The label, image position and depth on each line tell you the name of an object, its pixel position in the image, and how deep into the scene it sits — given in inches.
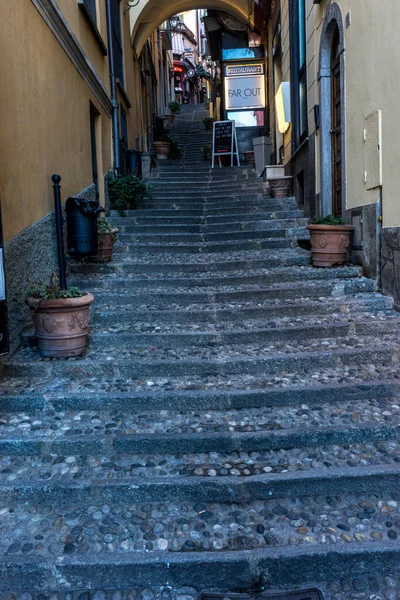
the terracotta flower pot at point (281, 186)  326.0
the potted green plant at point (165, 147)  519.5
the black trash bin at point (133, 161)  383.2
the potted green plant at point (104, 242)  228.5
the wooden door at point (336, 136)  239.6
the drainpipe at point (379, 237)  182.1
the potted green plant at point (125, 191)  308.0
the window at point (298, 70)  302.2
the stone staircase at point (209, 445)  81.0
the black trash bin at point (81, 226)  210.5
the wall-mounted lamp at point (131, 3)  426.6
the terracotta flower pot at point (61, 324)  139.8
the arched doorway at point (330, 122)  239.3
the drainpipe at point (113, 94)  332.2
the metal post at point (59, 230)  163.5
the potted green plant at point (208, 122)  665.0
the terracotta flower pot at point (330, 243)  207.5
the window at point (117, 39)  361.6
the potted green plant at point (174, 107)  842.0
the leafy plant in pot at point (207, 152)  531.9
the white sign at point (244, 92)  510.6
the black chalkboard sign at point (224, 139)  490.0
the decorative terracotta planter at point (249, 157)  495.6
